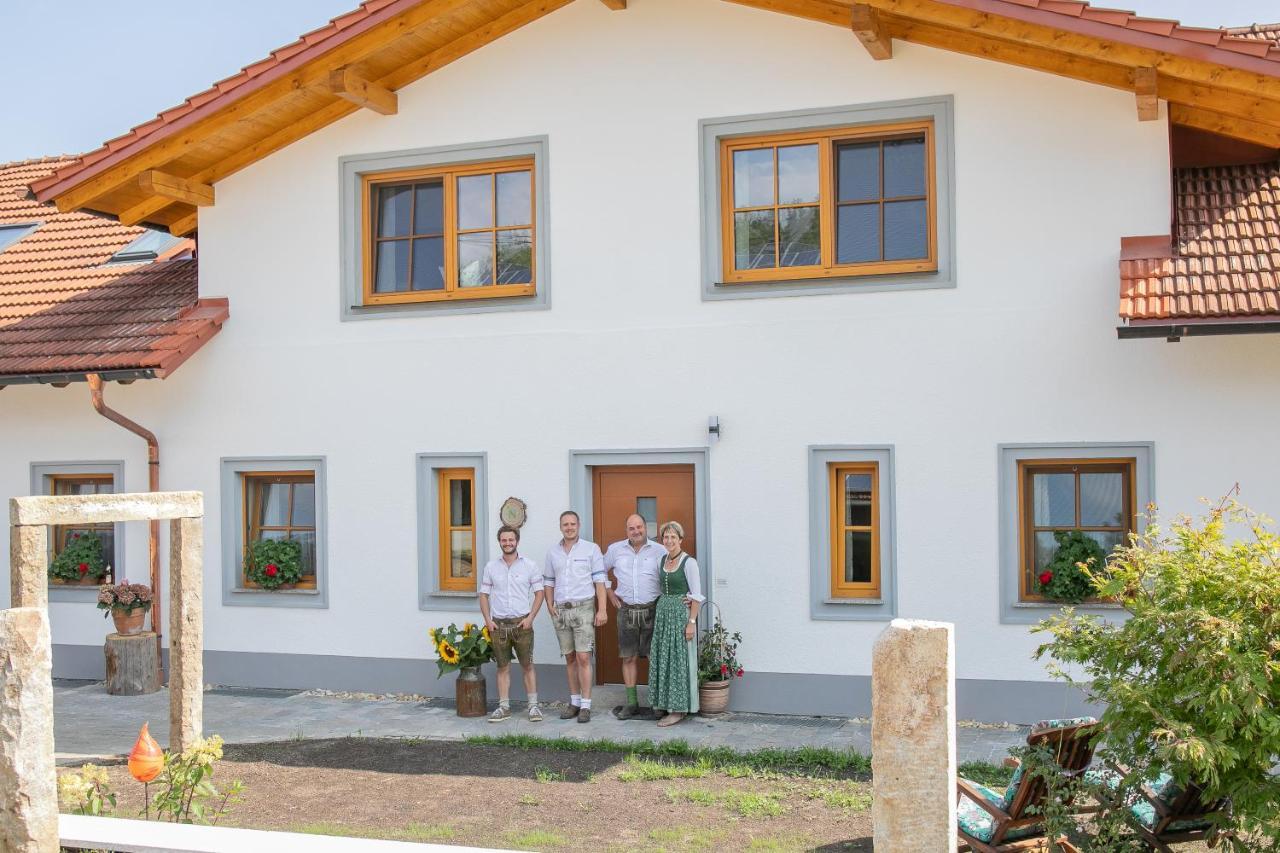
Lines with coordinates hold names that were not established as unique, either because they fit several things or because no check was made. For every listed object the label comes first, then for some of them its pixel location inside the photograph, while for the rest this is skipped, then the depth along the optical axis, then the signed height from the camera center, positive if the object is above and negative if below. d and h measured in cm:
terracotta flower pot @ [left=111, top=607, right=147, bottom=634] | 1228 -112
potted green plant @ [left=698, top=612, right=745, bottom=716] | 1054 -138
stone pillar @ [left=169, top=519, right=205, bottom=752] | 884 -91
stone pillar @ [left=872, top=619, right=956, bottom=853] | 473 -88
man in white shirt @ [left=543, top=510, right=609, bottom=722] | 1067 -84
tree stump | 1218 -151
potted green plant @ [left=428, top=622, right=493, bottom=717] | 1091 -137
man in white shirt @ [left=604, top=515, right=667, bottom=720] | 1059 -83
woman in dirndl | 1029 -109
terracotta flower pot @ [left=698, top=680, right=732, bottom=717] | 1052 -160
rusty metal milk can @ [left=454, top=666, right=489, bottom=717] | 1093 -161
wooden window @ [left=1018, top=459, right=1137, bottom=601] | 998 -13
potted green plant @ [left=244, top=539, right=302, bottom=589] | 1209 -61
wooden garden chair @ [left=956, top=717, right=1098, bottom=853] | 638 -151
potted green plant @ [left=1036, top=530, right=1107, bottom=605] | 982 -59
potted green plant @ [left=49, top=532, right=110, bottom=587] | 1303 -63
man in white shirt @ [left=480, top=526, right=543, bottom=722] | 1079 -90
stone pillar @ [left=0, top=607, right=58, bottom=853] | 598 -108
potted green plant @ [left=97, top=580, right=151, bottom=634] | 1216 -96
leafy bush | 557 -77
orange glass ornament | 659 -128
